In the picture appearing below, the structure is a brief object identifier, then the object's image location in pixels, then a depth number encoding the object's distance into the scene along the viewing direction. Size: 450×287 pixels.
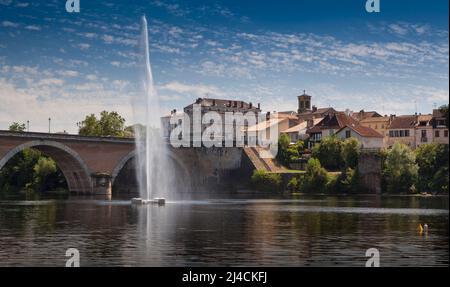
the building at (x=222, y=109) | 159.27
